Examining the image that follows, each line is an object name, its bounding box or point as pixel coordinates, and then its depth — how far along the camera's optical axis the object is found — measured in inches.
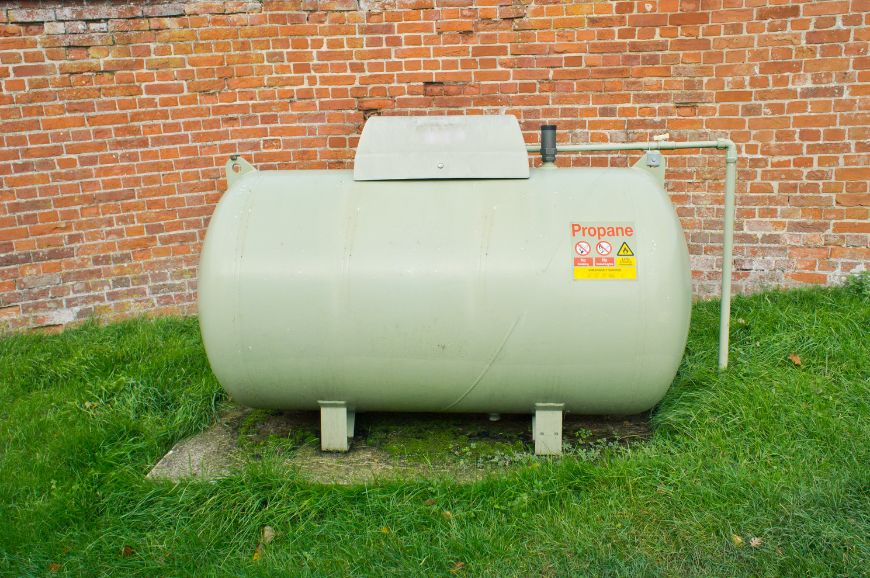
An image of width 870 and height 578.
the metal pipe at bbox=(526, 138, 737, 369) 157.9
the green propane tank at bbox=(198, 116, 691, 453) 134.9
